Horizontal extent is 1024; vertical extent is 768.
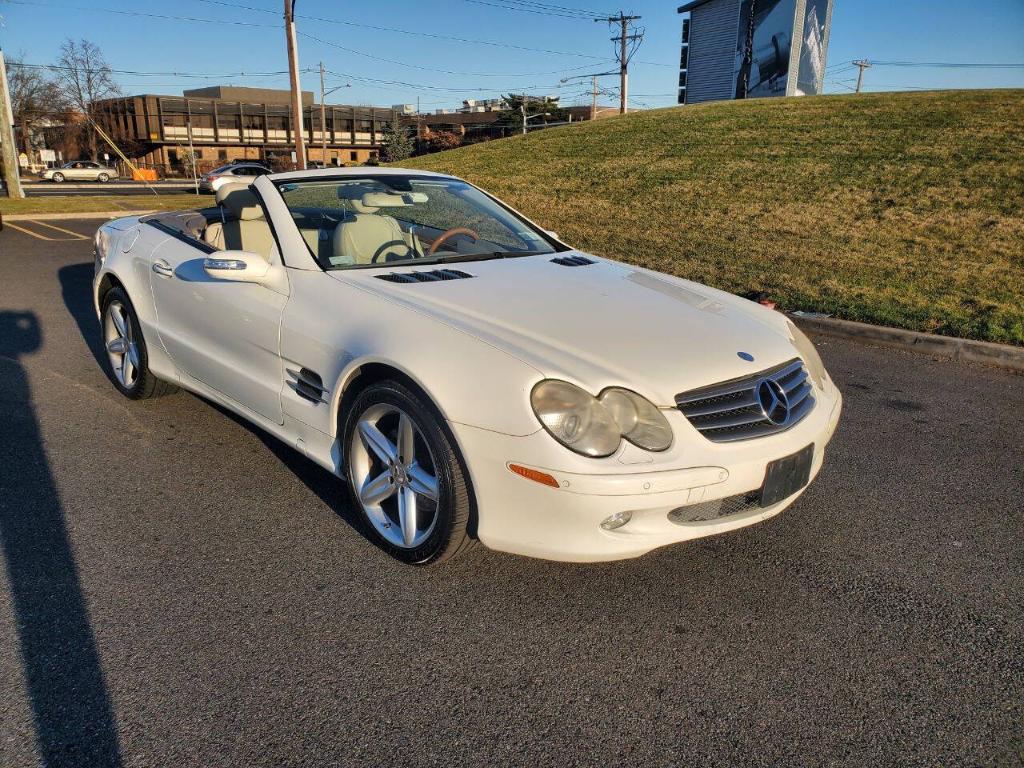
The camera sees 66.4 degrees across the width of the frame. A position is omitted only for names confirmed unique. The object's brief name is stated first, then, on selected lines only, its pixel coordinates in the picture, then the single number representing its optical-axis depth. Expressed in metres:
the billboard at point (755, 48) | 50.75
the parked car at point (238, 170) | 32.31
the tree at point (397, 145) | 63.69
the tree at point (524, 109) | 79.31
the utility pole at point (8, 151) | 22.12
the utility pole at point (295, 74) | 24.50
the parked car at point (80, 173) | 54.84
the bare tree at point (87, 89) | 59.56
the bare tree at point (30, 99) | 63.50
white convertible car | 2.59
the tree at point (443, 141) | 72.07
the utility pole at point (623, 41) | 55.24
